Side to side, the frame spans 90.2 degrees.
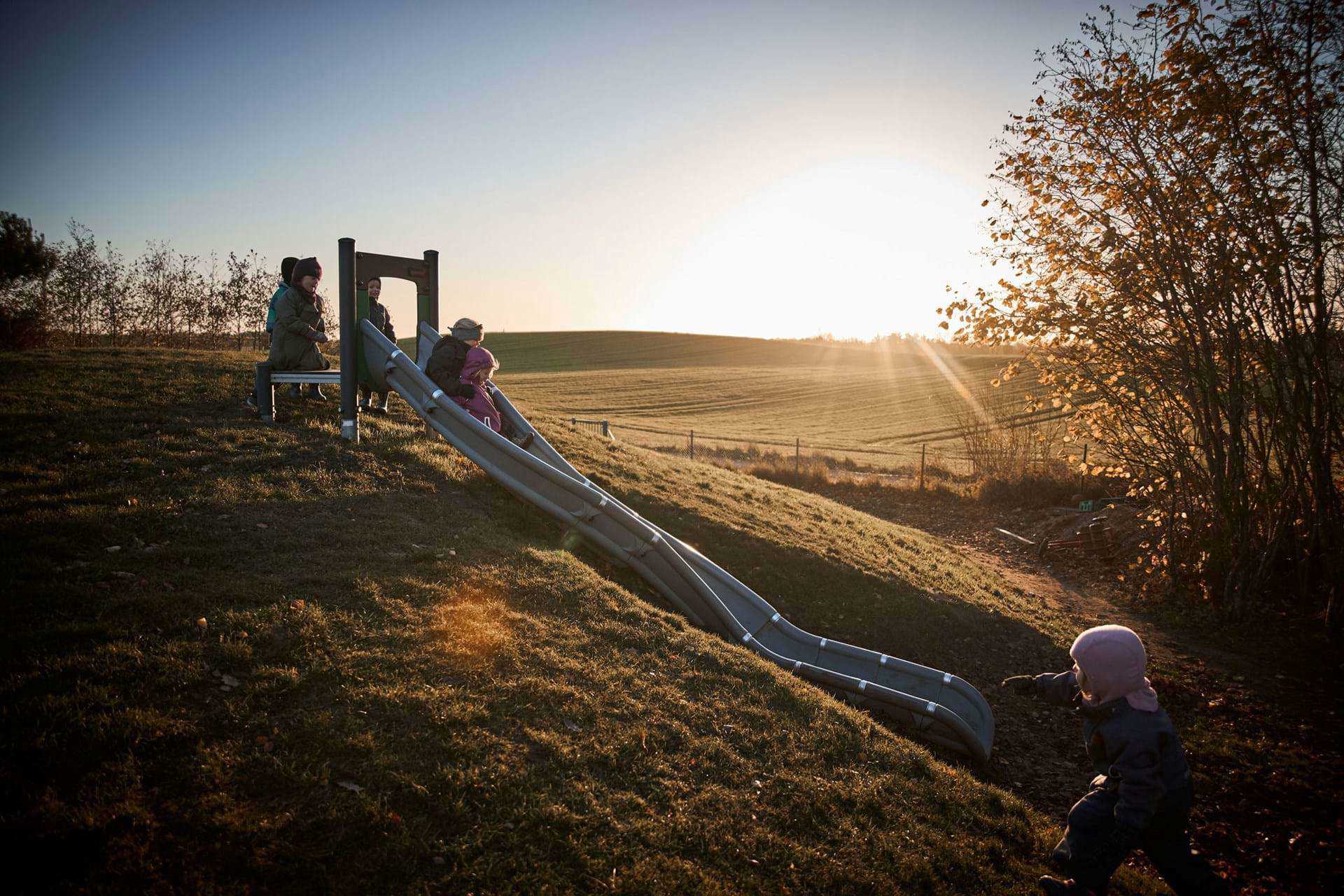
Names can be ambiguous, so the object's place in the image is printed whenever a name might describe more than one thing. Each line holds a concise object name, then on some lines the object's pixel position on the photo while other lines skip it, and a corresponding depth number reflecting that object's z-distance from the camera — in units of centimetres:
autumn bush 1010
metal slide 672
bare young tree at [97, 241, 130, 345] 2505
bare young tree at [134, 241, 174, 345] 2553
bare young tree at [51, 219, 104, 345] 2445
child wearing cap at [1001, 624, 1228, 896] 382
